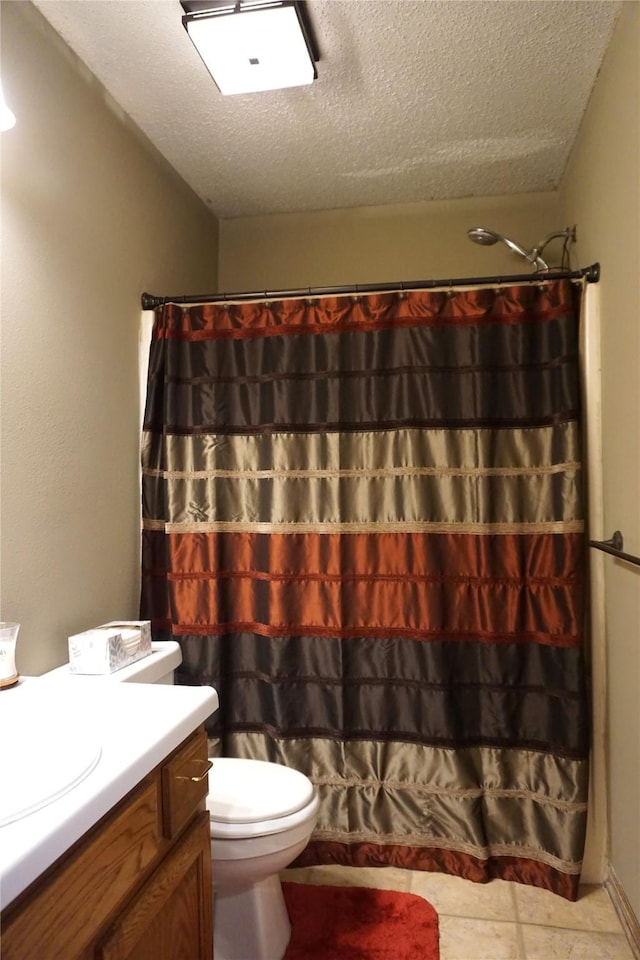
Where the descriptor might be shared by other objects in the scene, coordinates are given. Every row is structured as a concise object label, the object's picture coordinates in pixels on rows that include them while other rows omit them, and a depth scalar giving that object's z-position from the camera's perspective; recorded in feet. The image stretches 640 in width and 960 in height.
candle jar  4.57
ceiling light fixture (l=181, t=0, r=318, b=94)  5.18
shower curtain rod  6.42
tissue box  5.26
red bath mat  5.47
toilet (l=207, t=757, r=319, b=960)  4.95
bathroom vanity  2.55
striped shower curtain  6.45
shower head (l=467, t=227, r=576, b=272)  7.31
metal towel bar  5.29
